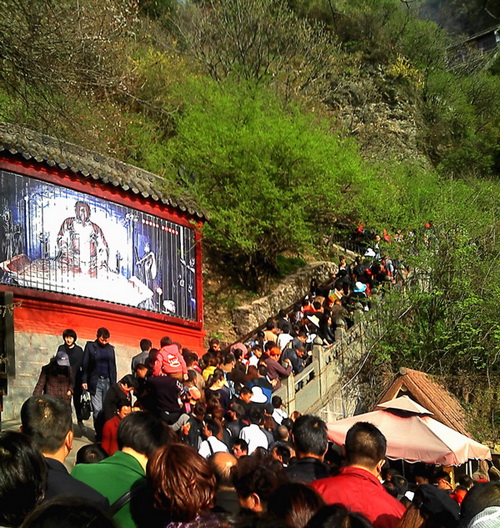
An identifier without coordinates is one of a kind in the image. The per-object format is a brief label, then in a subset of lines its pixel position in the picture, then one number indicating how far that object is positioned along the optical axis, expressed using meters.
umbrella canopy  12.59
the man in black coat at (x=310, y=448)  6.52
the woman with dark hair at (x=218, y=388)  12.37
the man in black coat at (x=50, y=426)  5.10
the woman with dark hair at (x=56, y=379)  12.30
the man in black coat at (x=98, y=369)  12.99
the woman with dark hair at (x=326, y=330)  22.36
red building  16.92
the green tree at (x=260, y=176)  27.16
